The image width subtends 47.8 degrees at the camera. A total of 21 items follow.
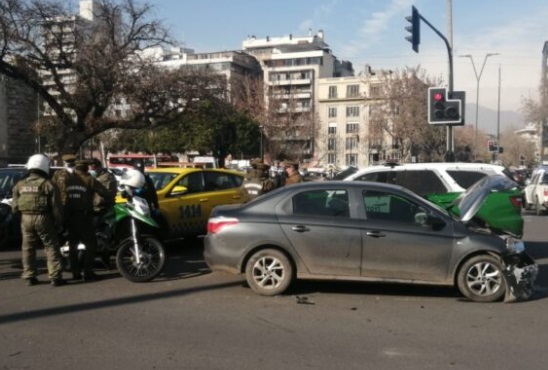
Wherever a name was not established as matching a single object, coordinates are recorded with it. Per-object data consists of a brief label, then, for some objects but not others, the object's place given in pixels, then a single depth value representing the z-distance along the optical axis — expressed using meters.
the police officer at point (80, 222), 8.93
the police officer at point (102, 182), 9.47
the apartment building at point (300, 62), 127.38
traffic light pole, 19.81
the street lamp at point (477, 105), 54.94
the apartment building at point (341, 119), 117.44
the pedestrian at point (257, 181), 11.42
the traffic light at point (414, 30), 18.89
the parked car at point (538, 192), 22.23
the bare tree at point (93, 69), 27.67
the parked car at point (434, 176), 11.83
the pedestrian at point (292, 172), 12.00
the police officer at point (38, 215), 8.40
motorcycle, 8.88
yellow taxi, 11.51
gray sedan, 7.68
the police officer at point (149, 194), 9.70
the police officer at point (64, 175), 8.93
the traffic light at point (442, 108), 18.72
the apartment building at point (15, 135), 106.55
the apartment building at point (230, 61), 120.38
